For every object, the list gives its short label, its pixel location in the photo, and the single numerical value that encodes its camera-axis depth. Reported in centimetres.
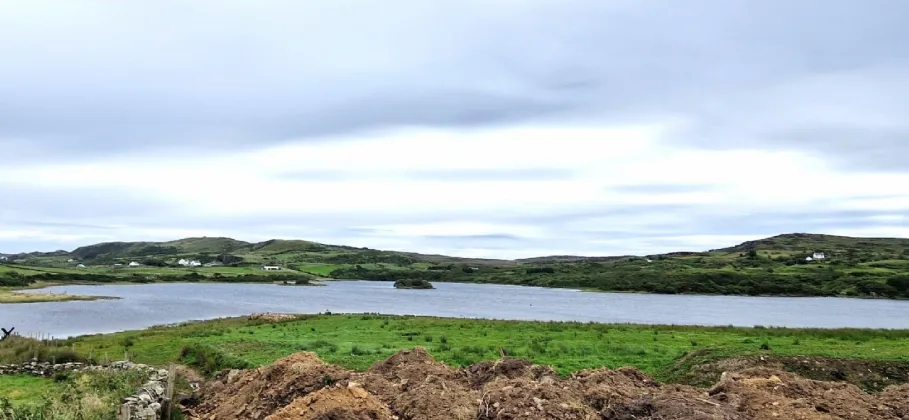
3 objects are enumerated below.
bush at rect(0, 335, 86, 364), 2822
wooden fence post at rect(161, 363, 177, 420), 1811
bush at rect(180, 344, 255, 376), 2681
